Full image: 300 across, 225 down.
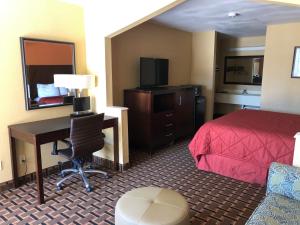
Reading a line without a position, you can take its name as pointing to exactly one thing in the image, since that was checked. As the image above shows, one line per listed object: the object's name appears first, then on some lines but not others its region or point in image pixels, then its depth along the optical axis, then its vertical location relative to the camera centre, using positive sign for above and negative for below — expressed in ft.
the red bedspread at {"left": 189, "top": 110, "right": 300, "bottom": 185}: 9.89 -3.03
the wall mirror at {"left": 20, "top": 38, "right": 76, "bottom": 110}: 10.10 +0.24
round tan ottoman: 5.72 -3.28
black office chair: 9.38 -2.66
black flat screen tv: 15.29 +0.17
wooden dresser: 13.94 -2.41
